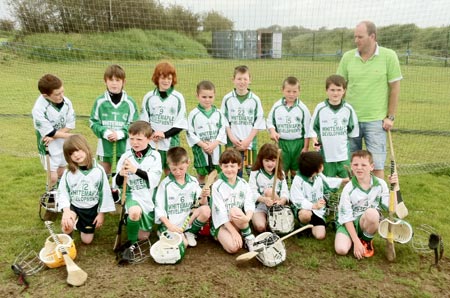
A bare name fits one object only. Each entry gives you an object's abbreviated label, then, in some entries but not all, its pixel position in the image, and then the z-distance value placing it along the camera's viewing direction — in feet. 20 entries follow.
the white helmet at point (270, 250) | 12.07
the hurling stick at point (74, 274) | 11.00
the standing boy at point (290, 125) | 16.12
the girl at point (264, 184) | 14.21
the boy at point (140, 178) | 12.73
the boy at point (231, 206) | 12.97
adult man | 15.28
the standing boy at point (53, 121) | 15.19
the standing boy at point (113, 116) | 14.99
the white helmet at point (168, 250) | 12.06
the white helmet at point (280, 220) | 13.71
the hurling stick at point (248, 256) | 11.88
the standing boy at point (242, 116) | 16.40
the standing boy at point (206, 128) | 15.60
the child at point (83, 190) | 12.96
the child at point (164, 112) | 15.56
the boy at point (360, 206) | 12.81
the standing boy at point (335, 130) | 15.52
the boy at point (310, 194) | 13.98
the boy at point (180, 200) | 12.96
